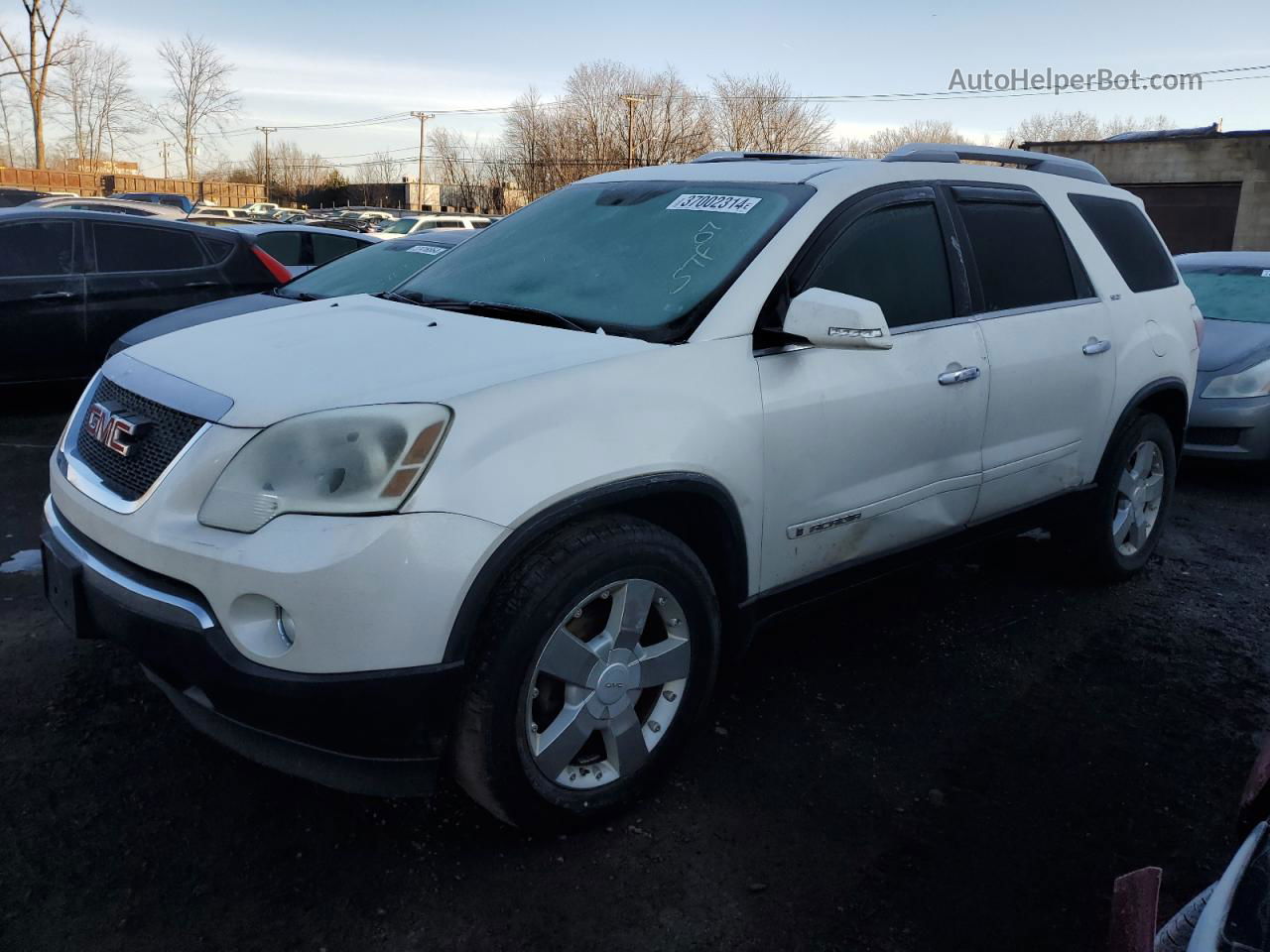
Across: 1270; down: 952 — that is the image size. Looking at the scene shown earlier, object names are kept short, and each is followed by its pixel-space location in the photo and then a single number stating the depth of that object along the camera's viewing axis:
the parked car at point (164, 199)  28.13
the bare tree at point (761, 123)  49.47
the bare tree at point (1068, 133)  69.31
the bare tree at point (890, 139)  49.75
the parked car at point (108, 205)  17.25
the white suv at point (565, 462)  2.21
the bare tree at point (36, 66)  36.91
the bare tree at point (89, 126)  44.84
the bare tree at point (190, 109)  50.25
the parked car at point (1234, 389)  6.63
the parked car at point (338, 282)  6.46
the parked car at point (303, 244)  10.83
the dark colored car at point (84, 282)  7.21
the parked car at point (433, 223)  24.44
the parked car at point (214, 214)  22.36
